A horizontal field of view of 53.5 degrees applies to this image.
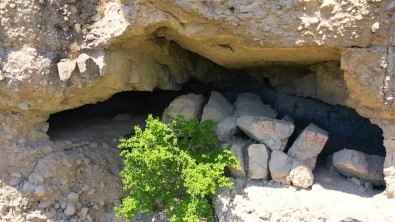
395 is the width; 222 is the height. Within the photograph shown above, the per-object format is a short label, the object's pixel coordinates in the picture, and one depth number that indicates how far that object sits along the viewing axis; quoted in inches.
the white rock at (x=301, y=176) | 220.7
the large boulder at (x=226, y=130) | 243.1
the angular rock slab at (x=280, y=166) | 224.7
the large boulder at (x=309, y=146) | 228.8
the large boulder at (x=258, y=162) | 227.9
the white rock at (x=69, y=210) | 235.9
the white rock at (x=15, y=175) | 235.1
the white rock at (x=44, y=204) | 234.5
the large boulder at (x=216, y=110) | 252.1
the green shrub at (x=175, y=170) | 213.0
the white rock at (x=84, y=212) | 239.5
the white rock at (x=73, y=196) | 238.7
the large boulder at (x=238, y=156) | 230.1
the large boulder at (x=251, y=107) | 252.2
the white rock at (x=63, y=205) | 238.4
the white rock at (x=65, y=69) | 220.5
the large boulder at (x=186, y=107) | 259.3
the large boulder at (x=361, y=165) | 222.5
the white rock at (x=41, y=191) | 231.9
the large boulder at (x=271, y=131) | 233.6
